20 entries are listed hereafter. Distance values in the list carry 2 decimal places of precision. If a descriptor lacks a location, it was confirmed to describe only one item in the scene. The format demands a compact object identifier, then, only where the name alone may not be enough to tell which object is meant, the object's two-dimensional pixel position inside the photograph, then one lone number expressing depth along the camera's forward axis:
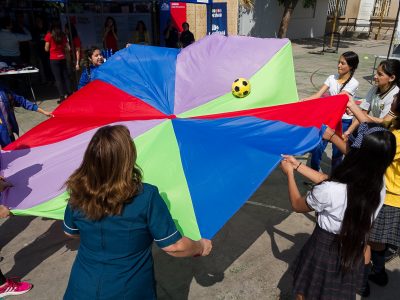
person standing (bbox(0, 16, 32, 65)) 8.92
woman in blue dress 1.69
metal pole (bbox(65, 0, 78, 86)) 8.72
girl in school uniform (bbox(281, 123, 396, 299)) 2.03
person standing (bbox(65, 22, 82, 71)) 8.97
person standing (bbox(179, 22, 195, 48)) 11.70
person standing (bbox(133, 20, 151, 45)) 11.12
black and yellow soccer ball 3.82
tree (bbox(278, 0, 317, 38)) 15.21
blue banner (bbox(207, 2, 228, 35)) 12.87
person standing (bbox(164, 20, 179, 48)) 12.17
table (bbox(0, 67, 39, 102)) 7.70
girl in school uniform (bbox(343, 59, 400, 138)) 3.59
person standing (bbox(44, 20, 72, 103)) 8.44
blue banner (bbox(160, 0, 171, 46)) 12.45
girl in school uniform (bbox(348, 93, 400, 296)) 2.79
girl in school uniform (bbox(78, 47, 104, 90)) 4.97
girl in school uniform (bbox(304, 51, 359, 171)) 4.09
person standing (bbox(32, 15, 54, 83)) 10.18
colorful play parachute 2.72
